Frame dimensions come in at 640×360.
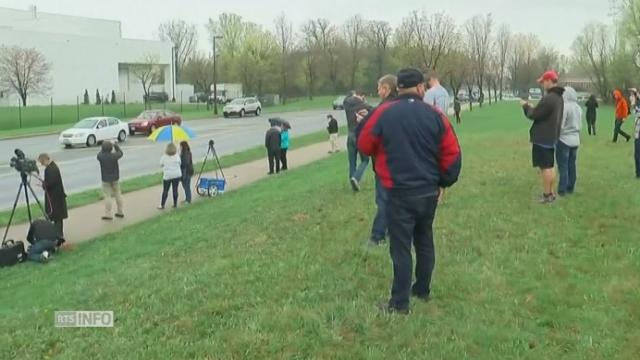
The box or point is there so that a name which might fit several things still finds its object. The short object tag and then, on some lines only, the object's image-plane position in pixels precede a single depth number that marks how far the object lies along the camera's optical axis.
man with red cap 8.71
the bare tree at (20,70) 61.09
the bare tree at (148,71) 77.29
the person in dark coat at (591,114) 26.80
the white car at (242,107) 57.25
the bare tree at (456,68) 61.33
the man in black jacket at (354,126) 9.73
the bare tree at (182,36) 119.88
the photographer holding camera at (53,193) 10.86
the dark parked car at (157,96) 83.88
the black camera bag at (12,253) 9.70
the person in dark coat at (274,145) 19.41
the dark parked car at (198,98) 91.30
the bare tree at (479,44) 83.12
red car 39.12
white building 76.06
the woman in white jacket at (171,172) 14.41
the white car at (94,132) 31.56
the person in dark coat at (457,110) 41.97
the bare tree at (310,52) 94.50
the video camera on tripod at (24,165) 10.25
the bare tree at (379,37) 101.72
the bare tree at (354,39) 100.12
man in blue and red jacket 4.79
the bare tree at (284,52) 87.75
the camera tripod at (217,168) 16.61
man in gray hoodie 9.43
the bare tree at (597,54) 78.81
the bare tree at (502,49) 103.31
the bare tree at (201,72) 84.19
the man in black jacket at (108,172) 13.19
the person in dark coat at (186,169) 15.12
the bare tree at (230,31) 102.00
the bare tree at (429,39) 59.46
